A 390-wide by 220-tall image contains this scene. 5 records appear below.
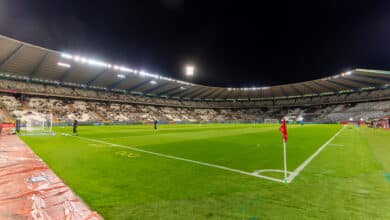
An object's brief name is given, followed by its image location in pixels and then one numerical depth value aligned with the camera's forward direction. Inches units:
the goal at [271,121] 3081.0
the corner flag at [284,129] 180.5
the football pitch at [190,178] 117.1
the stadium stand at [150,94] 1721.2
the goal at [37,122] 775.0
